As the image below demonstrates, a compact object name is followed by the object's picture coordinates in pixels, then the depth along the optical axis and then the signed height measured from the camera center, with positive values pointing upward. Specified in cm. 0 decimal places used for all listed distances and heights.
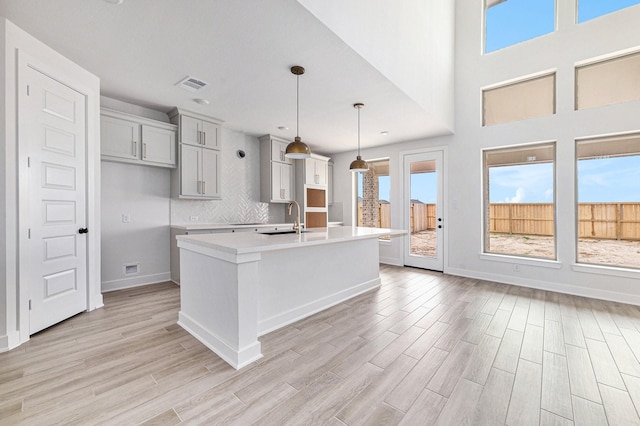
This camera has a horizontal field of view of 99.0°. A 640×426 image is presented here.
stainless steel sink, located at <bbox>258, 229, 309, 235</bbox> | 309 -23
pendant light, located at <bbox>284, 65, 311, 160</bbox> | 302 +70
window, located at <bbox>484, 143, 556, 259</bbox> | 413 +18
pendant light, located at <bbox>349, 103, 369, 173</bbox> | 401 +69
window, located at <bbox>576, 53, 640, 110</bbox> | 352 +174
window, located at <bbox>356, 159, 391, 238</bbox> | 588 +37
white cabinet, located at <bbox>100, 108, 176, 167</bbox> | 343 +98
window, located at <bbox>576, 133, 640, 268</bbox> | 357 +15
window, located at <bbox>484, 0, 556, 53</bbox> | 413 +305
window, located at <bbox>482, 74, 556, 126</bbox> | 407 +176
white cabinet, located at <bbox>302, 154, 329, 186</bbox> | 561 +90
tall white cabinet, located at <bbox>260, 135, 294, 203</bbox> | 516 +80
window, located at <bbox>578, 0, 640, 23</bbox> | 355 +274
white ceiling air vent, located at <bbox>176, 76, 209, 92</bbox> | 300 +146
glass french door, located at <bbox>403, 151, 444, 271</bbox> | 507 +4
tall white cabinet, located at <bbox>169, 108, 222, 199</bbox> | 400 +87
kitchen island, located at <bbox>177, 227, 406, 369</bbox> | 203 -65
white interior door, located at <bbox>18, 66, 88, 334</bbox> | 240 +15
